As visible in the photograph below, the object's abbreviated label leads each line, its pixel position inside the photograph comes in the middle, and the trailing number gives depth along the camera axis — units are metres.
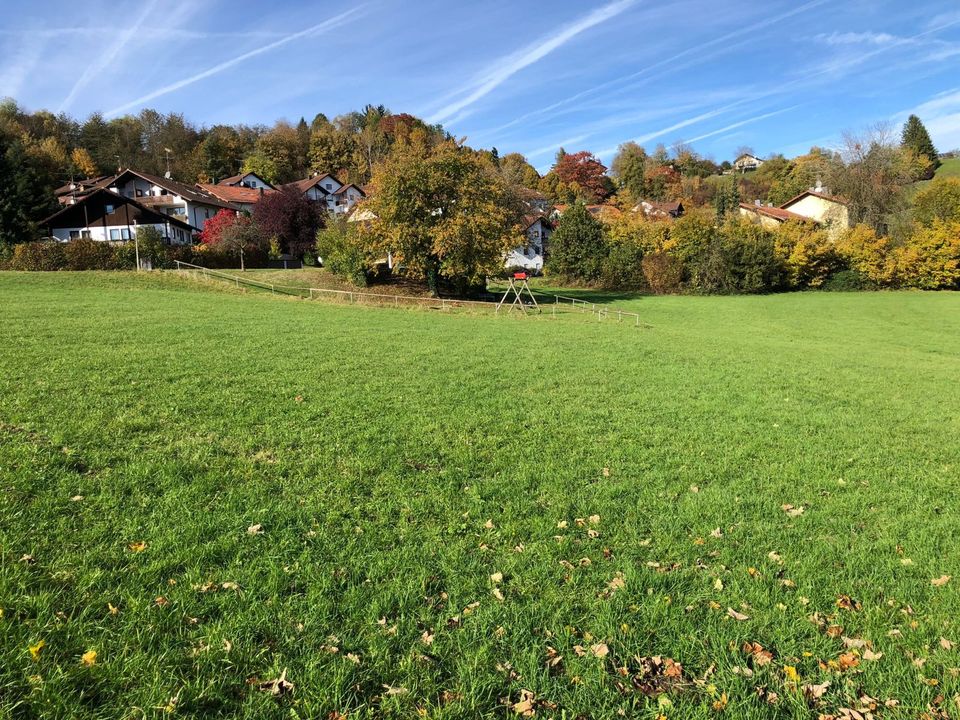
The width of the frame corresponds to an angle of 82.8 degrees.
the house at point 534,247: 63.62
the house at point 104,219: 45.59
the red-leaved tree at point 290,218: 43.56
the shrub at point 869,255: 46.59
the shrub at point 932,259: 45.22
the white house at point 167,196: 57.09
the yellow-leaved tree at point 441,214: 33.12
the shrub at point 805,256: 46.56
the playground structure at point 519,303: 30.17
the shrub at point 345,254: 34.84
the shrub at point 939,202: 49.72
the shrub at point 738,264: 45.41
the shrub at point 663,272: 47.12
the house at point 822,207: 59.44
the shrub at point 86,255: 33.50
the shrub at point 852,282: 46.84
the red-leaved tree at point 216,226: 43.59
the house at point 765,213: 62.50
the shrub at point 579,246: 50.00
